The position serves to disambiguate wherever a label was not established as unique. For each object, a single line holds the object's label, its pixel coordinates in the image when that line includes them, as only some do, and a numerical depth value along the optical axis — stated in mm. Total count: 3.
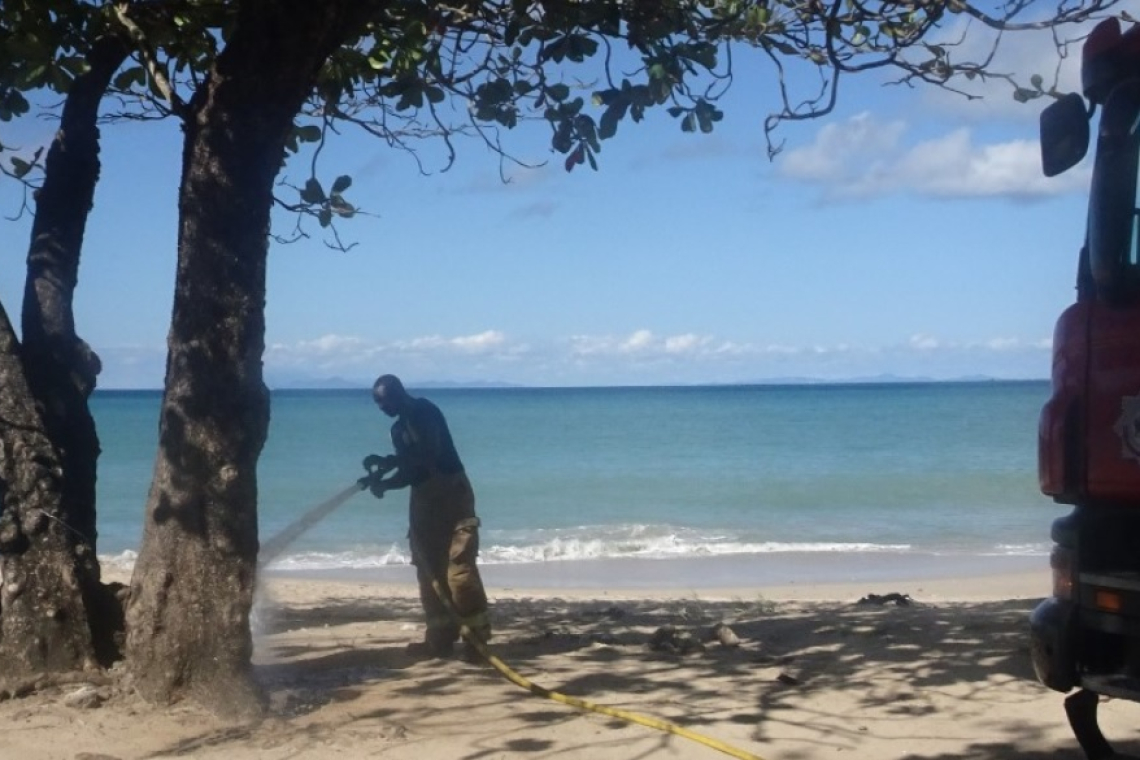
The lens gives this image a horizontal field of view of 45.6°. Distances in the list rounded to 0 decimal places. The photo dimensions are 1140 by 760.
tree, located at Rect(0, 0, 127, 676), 6086
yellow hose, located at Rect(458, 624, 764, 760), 5594
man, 7391
